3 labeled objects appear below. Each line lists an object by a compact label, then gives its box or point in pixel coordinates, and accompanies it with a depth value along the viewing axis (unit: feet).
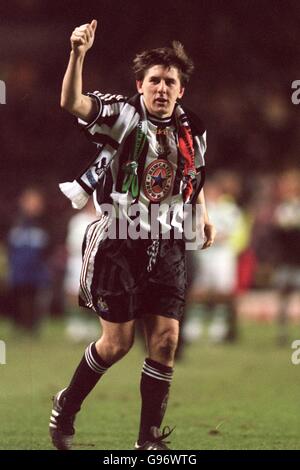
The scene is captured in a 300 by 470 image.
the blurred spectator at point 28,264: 66.33
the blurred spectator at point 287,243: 63.05
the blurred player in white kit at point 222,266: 64.44
